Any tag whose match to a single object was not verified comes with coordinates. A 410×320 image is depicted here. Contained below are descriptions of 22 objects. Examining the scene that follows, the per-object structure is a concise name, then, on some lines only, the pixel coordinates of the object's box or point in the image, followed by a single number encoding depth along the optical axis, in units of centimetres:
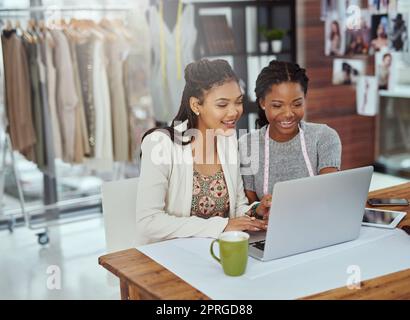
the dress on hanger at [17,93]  321
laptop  133
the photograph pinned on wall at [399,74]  383
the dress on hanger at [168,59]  254
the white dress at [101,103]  335
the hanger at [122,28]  342
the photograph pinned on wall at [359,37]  370
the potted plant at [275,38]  378
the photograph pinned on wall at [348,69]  380
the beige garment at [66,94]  327
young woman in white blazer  158
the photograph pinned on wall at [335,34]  384
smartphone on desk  180
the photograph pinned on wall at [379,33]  351
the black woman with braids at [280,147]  168
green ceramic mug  126
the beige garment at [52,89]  327
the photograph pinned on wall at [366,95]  394
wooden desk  119
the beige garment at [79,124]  331
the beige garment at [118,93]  337
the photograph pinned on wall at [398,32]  347
